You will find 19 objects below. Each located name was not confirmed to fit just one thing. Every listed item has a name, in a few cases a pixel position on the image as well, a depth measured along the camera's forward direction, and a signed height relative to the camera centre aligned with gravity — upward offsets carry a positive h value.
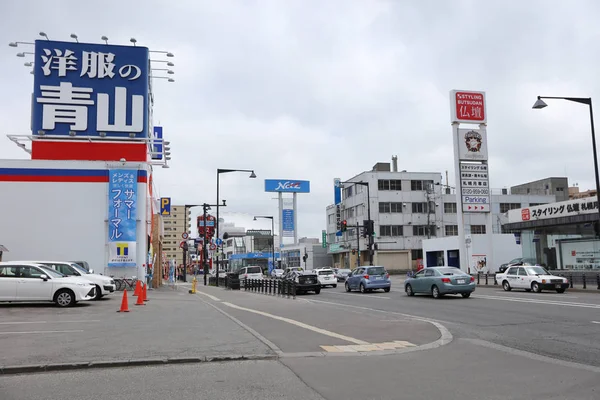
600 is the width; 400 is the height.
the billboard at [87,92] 32.66 +10.56
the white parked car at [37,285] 17.72 -0.86
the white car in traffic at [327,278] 38.72 -1.72
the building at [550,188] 84.31 +10.22
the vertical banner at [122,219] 29.00 +2.20
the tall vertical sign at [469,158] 40.25 +7.30
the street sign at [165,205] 48.37 +4.87
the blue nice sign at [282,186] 94.31 +12.68
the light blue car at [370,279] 29.52 -1.43
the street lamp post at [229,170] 36.66 +6.04
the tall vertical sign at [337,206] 75.81 +7.46
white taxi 25.69 -1.49
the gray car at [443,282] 22.97 -1.32
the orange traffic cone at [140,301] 19.98 -1.64
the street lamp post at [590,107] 23.75 +6.53
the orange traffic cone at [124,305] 16.64 -1.47
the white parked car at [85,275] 21.16 -0.64
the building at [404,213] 71.56 +5.68
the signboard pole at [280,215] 90.84 +7.19
